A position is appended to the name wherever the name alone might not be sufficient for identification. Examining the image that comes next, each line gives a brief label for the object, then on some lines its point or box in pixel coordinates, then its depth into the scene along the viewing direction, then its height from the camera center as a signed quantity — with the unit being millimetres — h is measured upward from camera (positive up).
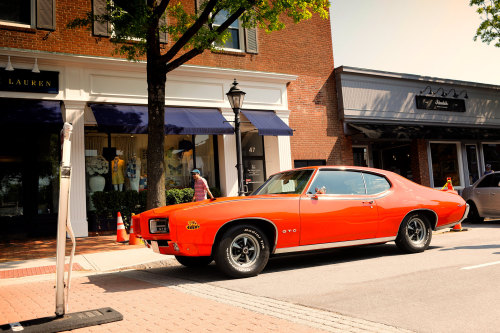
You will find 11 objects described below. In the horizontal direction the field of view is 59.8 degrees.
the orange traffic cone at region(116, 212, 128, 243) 10773 -554
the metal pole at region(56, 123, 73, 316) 4086 -22
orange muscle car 5832 -275
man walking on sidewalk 10938 +430
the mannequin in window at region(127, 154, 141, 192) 13891 +1213
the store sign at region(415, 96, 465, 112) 19875 +4161
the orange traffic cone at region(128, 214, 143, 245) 10312 -748
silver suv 12070 -216
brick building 12180 +3113
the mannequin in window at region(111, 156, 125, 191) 13531 +1148
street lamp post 10773 +2515
